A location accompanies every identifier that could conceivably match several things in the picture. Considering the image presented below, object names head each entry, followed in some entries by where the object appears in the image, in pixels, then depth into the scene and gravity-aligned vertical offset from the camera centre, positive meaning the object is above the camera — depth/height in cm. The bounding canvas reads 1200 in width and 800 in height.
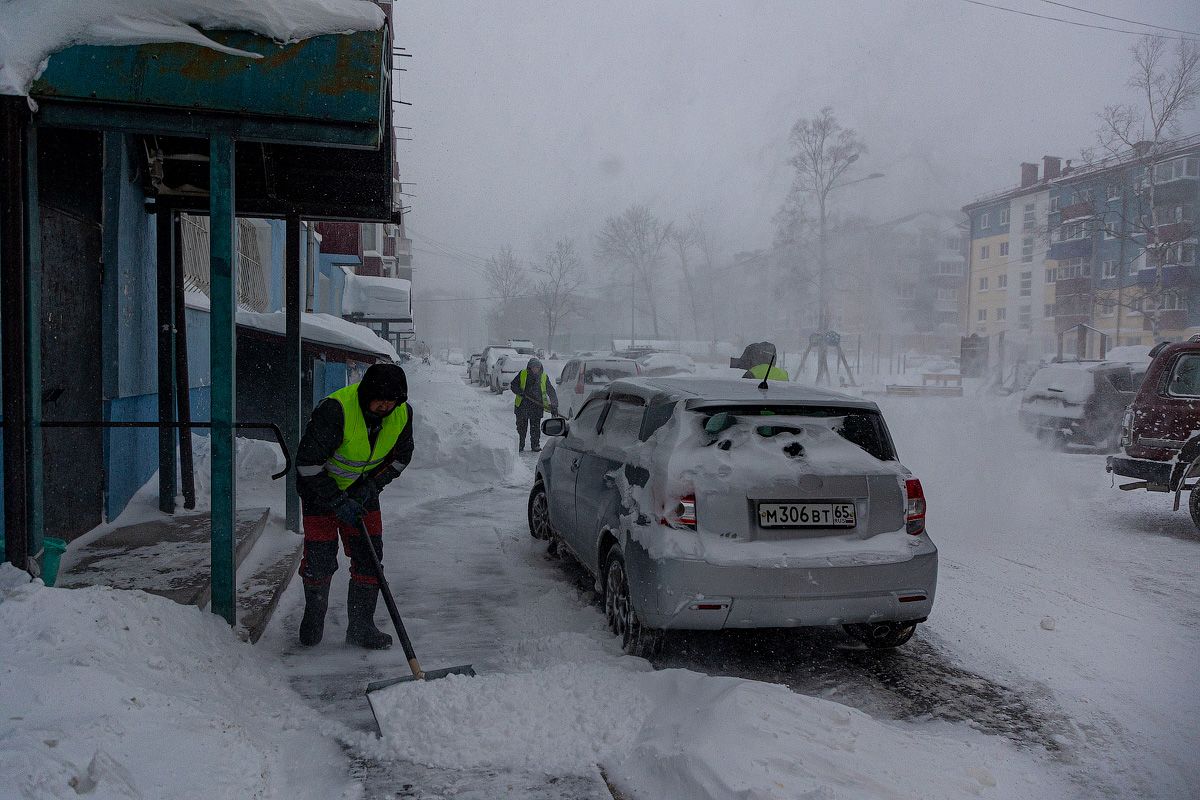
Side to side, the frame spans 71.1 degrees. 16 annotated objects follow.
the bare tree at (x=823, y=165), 3984 +854
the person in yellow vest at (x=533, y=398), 1463 -108
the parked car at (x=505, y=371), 3253 -135
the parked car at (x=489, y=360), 3528 -105
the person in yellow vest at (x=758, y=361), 812 -24
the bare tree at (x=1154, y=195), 3097 +616
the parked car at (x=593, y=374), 1889 -81
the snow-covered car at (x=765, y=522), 428 -96
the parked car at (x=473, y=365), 4453 -163
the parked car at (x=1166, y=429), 871 -87
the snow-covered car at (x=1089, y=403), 1523 -101
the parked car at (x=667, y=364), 2906 -90
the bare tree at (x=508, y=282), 7881 +512
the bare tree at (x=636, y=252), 6812 +706
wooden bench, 2872 -163
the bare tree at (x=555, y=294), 7175 +369
